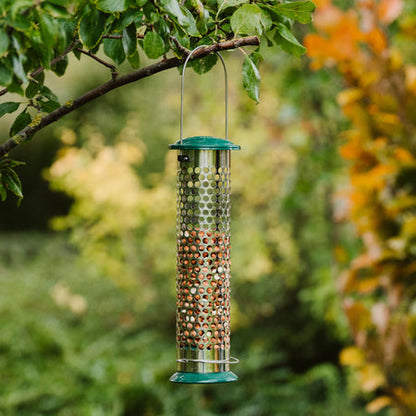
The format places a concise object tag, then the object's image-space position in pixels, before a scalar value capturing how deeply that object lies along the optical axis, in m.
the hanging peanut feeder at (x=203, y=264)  2.34
